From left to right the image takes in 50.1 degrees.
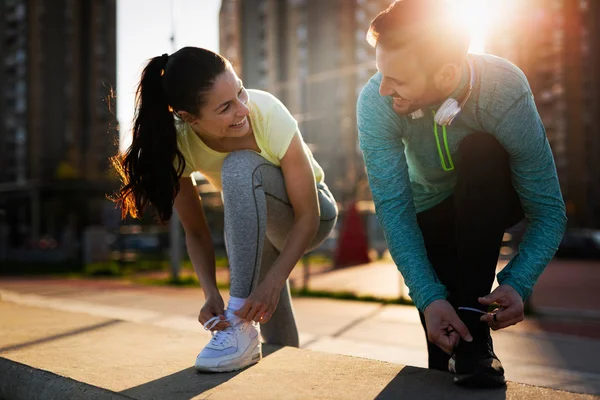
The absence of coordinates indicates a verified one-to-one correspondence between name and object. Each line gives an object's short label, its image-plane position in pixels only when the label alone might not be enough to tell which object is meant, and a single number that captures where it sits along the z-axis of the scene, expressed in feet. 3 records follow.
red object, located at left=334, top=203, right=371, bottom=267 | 46.29
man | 4.87
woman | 5.82
